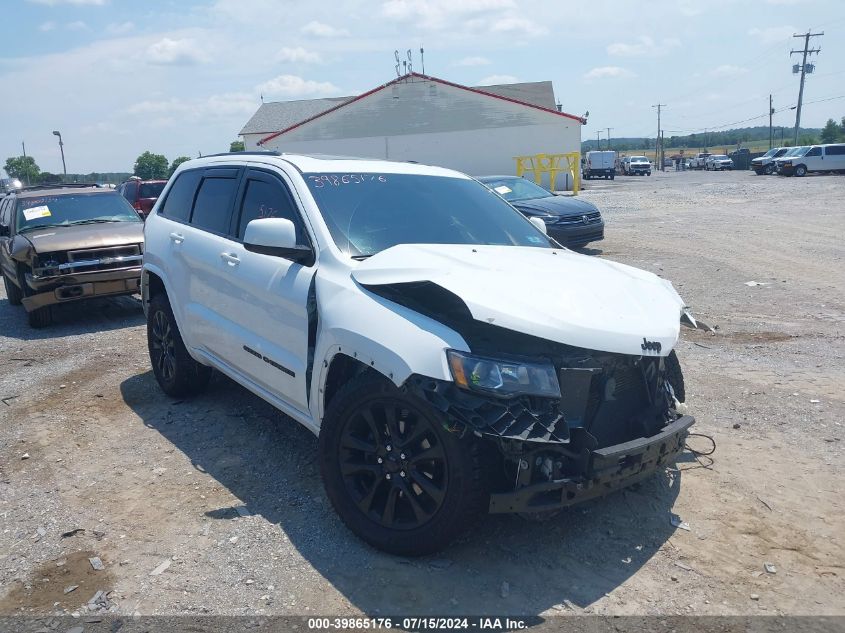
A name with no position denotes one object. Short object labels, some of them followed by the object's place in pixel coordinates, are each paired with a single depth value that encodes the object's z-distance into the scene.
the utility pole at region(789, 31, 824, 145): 71.94
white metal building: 40.41
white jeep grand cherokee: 3.17
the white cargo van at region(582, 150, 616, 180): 54.94
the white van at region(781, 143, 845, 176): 41.75
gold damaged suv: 9.09
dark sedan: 13.52
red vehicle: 20.31
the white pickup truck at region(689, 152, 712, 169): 68.75
